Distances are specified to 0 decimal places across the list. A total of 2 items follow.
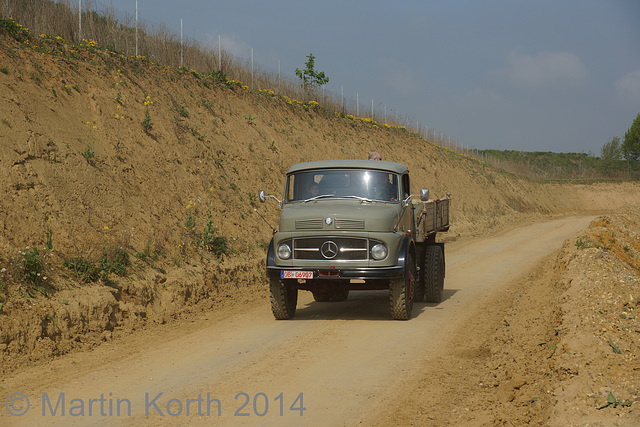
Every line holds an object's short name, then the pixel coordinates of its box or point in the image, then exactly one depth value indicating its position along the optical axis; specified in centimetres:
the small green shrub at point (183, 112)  2065
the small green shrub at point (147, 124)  1800
